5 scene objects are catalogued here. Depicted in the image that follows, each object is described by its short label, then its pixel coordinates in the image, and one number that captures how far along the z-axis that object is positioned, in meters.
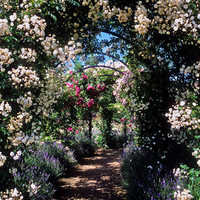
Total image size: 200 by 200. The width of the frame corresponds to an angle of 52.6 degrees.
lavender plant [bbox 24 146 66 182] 4.16
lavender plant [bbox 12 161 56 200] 3.08
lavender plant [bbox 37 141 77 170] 5.26
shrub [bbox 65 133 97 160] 6.61
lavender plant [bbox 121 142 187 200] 2.92
